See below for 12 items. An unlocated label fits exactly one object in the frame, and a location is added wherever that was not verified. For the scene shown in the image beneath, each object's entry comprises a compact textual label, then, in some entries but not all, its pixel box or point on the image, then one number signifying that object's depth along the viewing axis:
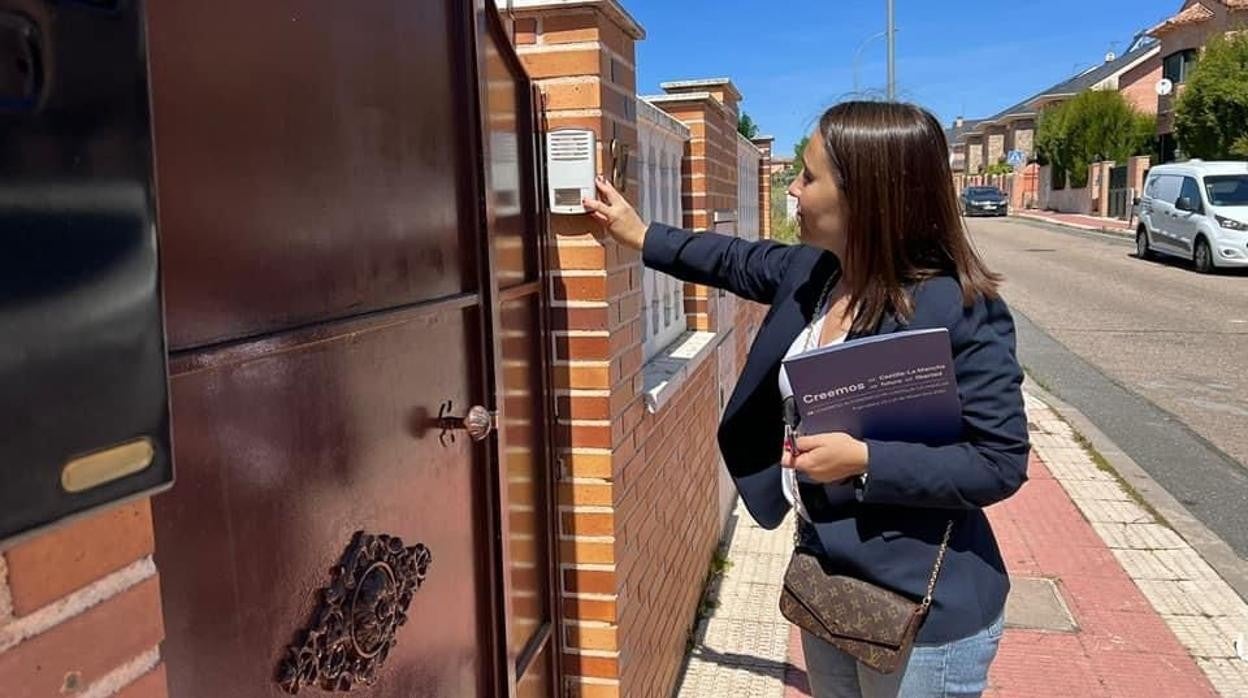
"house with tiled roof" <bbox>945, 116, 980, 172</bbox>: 83.86
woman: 1.96
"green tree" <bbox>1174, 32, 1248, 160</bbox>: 27.75
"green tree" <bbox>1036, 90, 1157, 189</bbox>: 42.25
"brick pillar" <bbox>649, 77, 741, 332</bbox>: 4.58
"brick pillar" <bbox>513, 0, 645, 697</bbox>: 2.53
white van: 17.64
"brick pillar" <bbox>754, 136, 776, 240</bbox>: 8.89
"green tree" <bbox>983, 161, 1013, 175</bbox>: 60.19
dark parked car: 43.75
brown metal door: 1.16
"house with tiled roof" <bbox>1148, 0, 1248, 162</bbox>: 34.16
